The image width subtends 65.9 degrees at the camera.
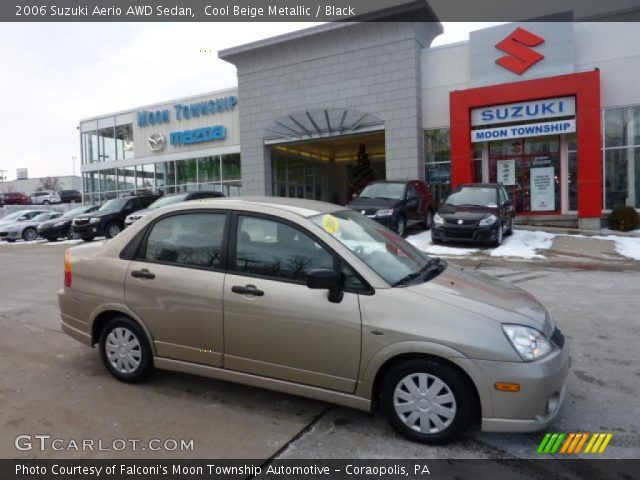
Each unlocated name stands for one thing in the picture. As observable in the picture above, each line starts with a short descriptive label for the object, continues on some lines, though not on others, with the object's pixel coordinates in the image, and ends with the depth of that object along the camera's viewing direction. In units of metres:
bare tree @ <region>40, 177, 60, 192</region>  81.88
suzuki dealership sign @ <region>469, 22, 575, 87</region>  17.48
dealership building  17.27
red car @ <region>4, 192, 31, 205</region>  44.76
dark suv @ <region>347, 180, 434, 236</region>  13.41
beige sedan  3.05
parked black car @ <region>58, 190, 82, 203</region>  48.84
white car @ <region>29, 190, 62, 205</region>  46.00
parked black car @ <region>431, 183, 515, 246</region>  12.46
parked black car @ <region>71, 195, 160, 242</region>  18.00
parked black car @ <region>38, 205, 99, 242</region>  19.89
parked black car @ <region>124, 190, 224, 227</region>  16.44
